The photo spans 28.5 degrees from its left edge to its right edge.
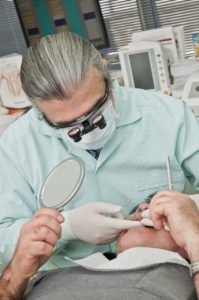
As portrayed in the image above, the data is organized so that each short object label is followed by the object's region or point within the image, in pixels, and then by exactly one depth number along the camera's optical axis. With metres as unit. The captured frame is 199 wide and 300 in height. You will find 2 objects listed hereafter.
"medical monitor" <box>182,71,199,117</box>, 2.05
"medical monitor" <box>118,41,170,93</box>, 2.45
